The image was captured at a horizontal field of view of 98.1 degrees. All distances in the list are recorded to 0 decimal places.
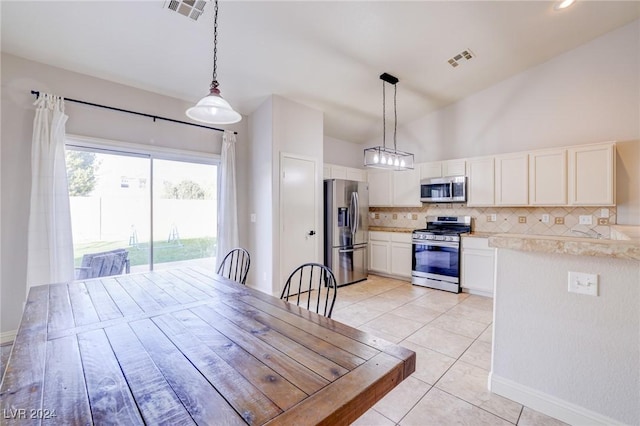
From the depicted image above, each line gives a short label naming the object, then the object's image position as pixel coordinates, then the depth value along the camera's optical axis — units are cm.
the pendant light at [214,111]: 184
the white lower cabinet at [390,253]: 500
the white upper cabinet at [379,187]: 555
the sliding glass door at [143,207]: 325
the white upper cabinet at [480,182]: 429
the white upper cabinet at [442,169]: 459
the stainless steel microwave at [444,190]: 452
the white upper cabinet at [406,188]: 512
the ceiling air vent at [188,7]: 246
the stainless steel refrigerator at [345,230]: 475
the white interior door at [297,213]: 418
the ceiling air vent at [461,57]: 360
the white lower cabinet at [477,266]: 407
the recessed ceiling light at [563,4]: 293
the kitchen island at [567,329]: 157
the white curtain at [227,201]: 416
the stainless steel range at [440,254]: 436
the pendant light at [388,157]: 364
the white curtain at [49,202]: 281
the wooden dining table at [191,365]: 81
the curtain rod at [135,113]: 303
